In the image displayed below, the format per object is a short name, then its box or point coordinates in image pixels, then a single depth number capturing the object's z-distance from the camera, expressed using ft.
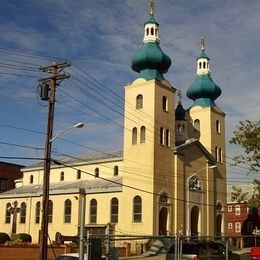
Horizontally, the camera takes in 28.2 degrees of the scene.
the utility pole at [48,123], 81.68
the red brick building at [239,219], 264.11
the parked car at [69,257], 69.00
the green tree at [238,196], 112.57
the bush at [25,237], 185.34
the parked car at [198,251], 72.02
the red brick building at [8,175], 261.65
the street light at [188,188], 179.21
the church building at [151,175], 172.35
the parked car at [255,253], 74.90
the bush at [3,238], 172.14
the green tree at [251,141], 107.14
